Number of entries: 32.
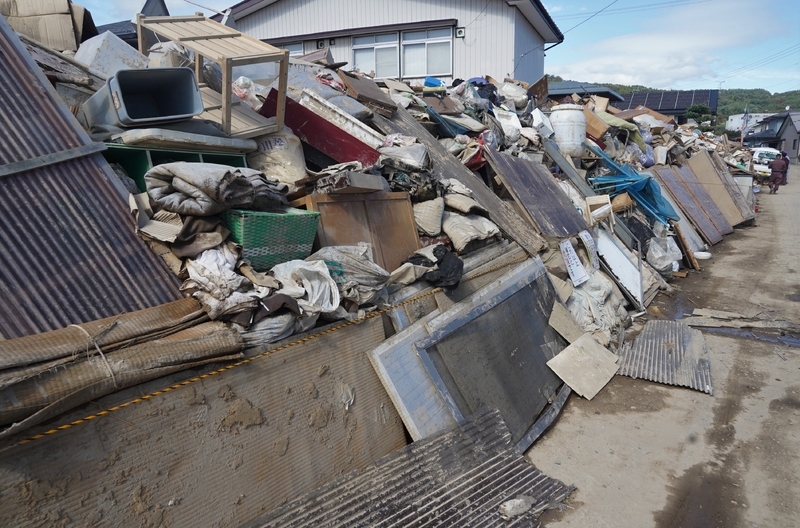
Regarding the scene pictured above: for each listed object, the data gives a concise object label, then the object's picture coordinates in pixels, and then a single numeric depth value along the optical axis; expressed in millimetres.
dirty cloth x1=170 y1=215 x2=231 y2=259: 2764
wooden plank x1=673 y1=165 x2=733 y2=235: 10711
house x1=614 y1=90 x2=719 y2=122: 28736
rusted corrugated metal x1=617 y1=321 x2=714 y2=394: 4508
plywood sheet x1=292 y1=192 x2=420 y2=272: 3553
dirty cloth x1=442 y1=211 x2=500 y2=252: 4312
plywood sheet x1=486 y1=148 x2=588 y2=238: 5723
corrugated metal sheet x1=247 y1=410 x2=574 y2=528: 2477
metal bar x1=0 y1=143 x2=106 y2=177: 2525
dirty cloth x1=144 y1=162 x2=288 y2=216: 2734
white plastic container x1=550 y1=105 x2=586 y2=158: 8594
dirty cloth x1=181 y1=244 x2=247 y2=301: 2622
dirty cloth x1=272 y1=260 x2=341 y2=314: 2803
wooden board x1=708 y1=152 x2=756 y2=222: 12020
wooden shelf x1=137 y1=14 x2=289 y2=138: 3395
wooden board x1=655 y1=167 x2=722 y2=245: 9859
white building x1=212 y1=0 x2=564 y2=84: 12148
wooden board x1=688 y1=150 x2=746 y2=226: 11516
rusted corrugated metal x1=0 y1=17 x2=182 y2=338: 2324
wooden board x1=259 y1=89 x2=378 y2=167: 4523
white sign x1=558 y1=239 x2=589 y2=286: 5453
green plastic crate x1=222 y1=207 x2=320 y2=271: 2869
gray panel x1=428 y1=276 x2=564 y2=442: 3471
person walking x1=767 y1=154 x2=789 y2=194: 18312
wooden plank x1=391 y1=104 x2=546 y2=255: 5098
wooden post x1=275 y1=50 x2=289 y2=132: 3661
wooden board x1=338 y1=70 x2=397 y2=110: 5691
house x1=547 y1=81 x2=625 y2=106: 17266
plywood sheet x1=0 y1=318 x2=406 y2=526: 1885
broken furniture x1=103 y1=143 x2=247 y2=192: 3150
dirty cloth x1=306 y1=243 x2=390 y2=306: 3107
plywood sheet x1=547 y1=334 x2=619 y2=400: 4316
